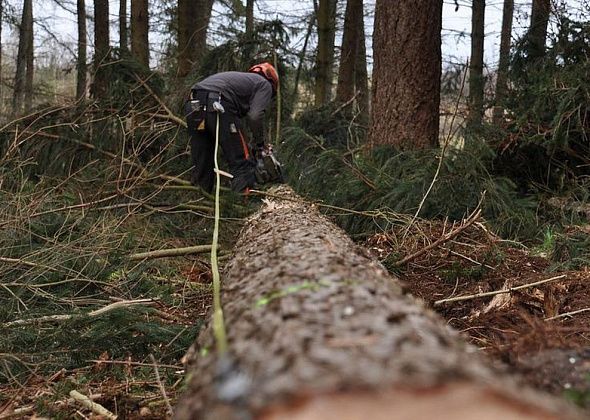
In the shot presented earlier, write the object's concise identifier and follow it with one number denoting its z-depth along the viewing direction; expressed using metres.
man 5.35
